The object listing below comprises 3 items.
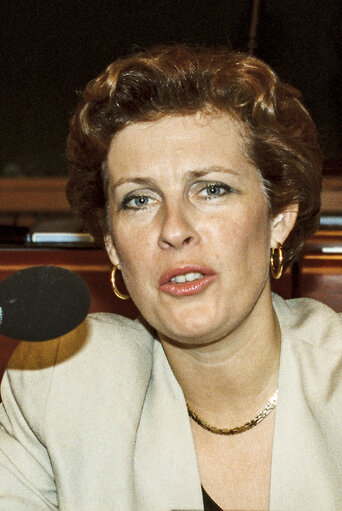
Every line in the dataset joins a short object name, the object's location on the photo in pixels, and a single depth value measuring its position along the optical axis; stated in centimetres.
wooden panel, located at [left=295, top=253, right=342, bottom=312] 143
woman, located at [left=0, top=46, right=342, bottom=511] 122
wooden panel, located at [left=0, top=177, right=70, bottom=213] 285
